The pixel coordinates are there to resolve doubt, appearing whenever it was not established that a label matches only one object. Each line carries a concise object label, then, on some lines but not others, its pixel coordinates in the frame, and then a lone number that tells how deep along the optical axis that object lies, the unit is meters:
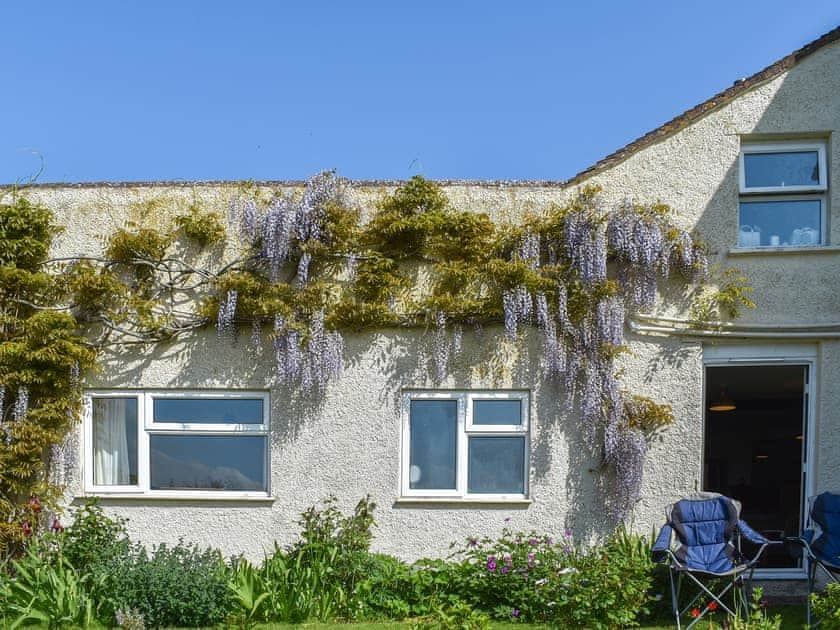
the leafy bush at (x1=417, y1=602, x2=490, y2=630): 3.74
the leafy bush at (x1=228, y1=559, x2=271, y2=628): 5.18
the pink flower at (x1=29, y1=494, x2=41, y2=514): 5.95
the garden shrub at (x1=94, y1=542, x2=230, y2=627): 5.20
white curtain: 6.30
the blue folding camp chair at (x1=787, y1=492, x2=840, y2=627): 5.26
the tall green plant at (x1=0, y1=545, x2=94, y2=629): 5.14
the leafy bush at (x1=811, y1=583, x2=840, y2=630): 3.93
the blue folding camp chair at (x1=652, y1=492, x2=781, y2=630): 5.15
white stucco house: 6.03
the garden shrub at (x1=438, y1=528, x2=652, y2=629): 4.89
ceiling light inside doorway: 7.84
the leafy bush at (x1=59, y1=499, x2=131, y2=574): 5.59
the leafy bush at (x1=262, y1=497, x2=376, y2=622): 5.38
